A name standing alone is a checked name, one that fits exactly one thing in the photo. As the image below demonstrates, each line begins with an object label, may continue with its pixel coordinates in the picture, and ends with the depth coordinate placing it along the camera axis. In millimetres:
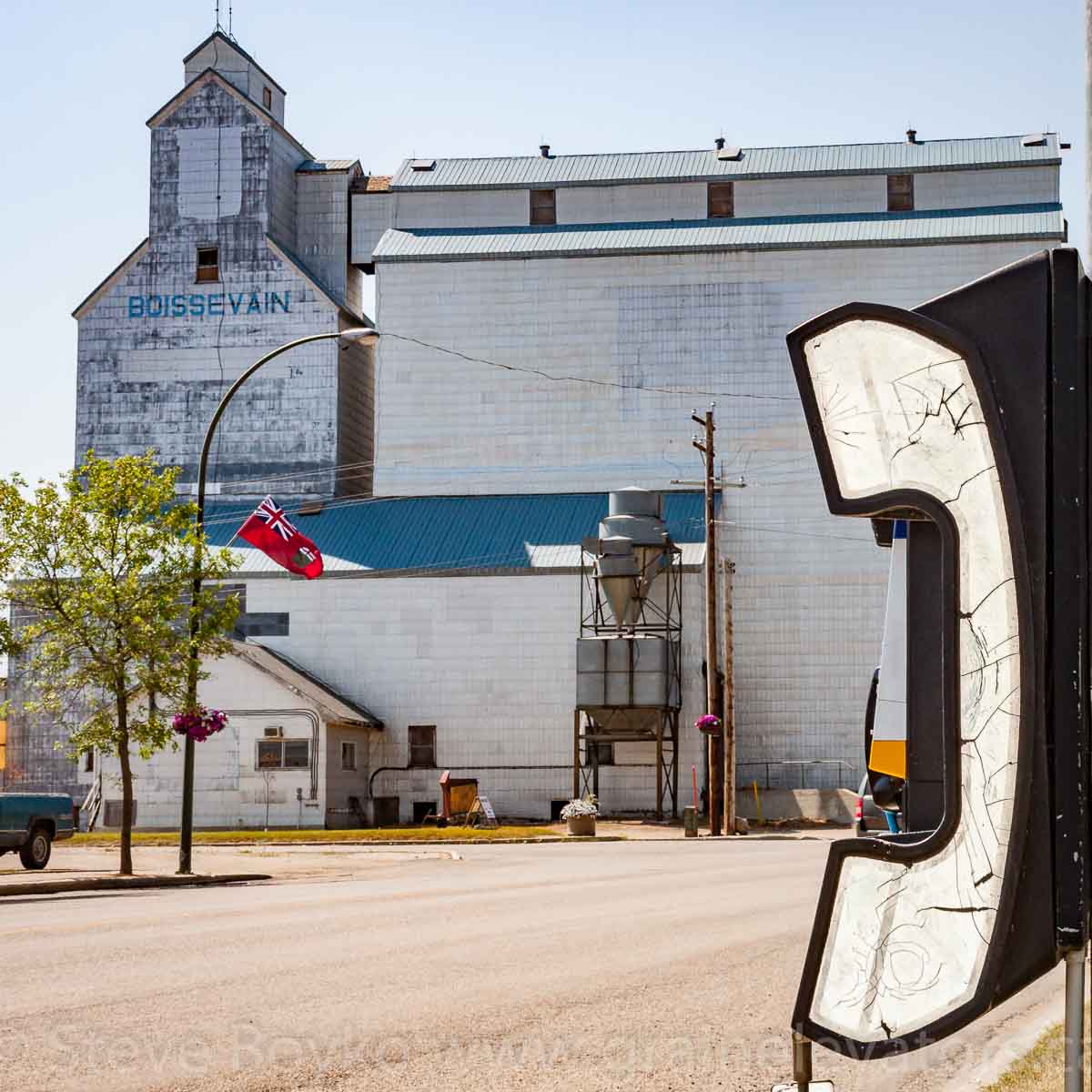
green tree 25672
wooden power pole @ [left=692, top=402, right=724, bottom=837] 40750
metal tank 47625
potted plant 41844
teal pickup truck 25234
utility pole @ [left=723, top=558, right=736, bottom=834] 42938
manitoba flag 40750
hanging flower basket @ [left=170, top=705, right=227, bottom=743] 26266
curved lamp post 25766
